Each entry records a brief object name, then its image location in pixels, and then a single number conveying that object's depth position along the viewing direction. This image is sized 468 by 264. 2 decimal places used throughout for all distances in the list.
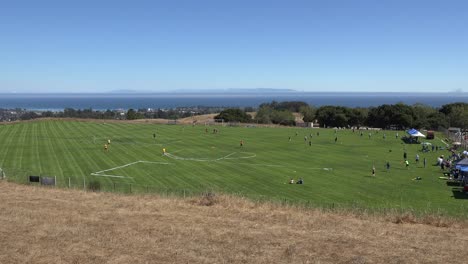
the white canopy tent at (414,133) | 77.94
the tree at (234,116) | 140.68
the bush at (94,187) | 28.29
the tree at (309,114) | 162.10
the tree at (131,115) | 153.66
